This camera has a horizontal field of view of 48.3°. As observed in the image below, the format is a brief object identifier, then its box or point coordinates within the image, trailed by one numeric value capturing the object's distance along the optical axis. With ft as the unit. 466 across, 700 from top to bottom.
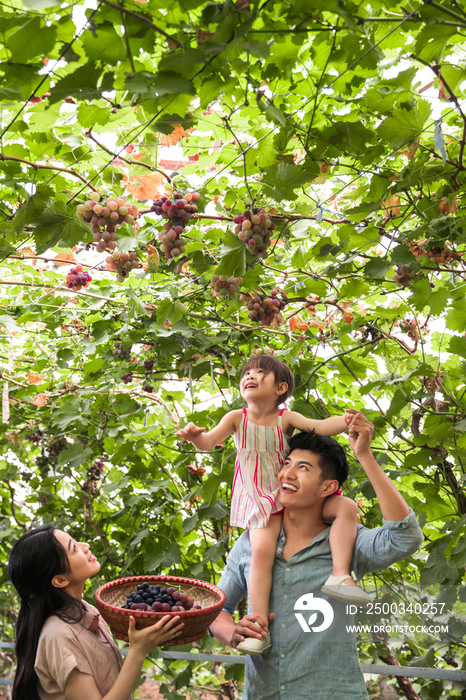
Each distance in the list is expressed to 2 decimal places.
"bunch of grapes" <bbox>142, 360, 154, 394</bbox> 7.53
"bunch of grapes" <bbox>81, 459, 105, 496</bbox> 10.41
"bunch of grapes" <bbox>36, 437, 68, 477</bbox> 10.43
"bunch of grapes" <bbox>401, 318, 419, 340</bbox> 7.07
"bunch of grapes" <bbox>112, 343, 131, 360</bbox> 7.69
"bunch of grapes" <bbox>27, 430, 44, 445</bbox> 10.59
